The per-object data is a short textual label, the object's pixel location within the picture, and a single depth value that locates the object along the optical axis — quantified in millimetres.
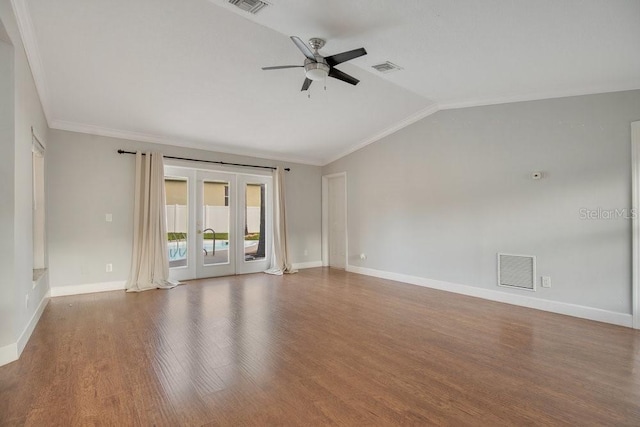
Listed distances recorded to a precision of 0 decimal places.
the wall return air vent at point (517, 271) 4281
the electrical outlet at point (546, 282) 4121
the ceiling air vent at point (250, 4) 2619
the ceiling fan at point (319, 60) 2820
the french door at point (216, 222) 5859
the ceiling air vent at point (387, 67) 3676
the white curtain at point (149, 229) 5219
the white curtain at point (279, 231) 6852
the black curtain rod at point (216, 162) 5251
